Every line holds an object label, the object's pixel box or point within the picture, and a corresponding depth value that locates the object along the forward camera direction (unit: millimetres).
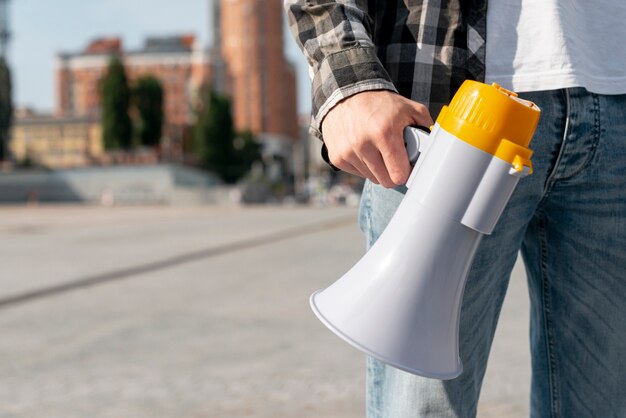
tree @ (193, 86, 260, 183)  60875
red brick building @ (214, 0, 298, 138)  88750
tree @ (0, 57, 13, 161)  52719
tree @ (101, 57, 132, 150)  56562
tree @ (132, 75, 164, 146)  59219
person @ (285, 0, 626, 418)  1036
